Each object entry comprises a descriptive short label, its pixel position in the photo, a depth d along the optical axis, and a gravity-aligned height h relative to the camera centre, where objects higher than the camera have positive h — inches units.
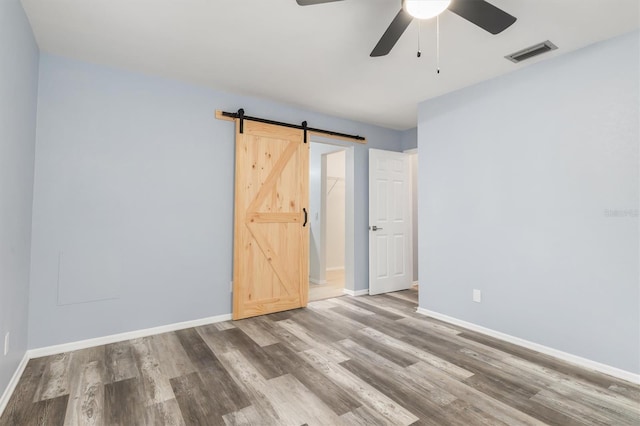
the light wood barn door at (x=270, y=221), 140.0 +1.3
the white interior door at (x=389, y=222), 180.9 +1.2
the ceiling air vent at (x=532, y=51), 99.0 +56.8
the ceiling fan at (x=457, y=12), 64.1 +45.3
